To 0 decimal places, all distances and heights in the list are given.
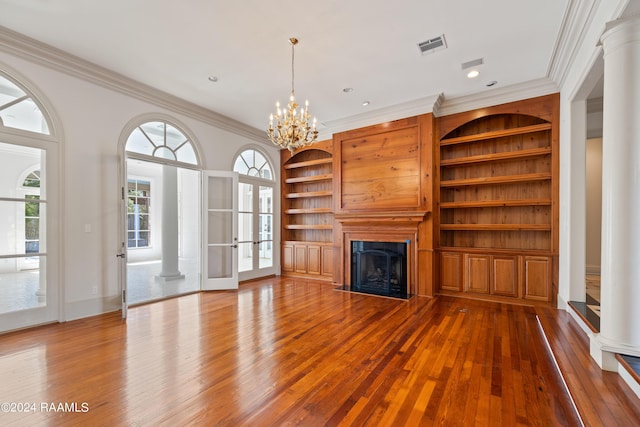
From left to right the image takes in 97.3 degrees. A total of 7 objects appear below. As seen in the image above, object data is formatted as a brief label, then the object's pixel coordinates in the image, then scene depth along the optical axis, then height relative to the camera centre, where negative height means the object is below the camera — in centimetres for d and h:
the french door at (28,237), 328 -30
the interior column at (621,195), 214 +13
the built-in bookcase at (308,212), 645 +0
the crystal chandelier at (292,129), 339 +102
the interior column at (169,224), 604 -26
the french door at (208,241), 535 -55
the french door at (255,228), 618 -37
